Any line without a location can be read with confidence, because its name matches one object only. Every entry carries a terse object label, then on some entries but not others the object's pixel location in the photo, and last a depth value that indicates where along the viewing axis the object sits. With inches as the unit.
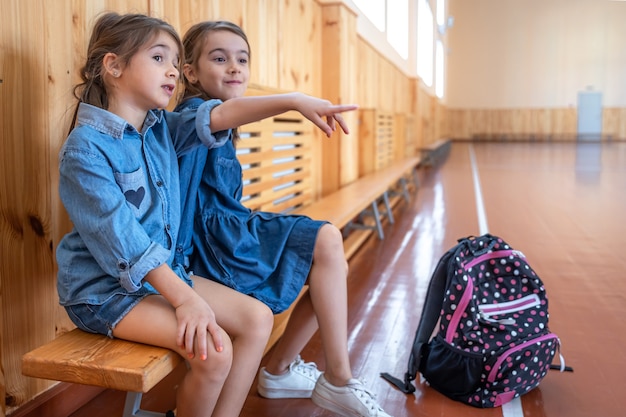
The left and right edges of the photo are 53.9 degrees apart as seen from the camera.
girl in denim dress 70.0
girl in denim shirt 53.1
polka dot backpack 80.8
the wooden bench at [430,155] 459.3
